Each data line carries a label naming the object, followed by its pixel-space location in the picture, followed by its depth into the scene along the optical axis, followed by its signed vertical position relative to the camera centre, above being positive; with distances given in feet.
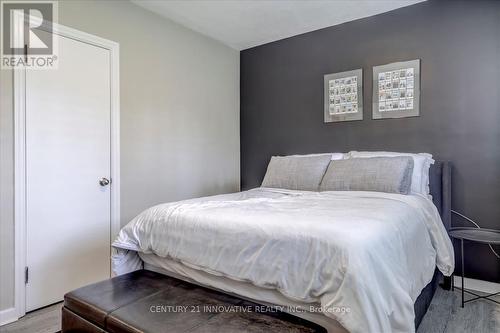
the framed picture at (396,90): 9.68 +2.41
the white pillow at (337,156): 10.20 +0.27
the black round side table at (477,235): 7.24 -1.76
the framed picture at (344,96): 10.77 +2.45
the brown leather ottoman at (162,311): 4.22 -2.22
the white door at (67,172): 7.48 -0.23
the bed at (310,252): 4.02 -1.43
